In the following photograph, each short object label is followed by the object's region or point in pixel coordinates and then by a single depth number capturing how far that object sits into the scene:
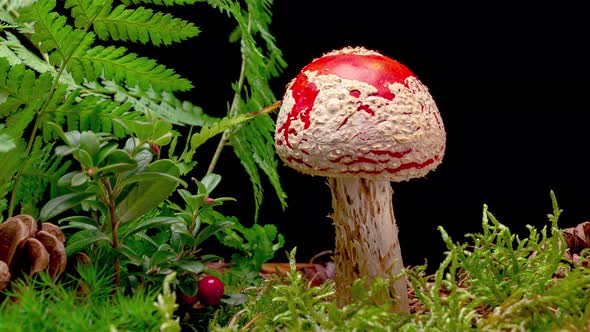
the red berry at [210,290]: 0.65
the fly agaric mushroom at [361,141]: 0.65
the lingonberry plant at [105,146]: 0.63
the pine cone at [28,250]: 0.62
